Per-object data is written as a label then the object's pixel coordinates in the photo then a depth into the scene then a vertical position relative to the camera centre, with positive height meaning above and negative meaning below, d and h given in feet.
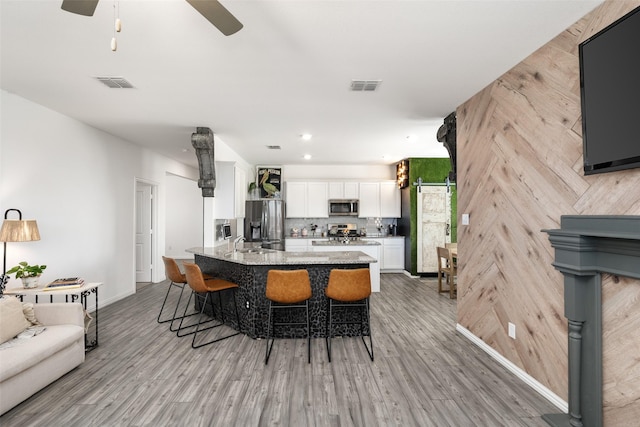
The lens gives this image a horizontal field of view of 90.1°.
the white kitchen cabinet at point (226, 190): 18.44 +1.57
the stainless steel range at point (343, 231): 25.53 -1.17
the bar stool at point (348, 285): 10.56 -2.30
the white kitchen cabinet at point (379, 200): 26.02 +1.35
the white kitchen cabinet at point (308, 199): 25.95 +1.43
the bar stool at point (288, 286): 10.57 -2.33
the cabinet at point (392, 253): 25.38 -2.90
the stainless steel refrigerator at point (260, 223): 22.82 -0.45
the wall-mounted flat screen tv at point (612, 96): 5.73 +2.33
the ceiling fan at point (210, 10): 5.00 +3.40
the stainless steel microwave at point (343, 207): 25.95 +0.78
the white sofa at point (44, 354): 7.60 -3.58
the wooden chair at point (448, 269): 18.10 -3.08
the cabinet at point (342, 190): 25.98 +2.16
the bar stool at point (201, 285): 11.85 -2.66
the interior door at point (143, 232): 21.39 -1.03
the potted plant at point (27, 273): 10.61 -1.90
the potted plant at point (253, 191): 25.09 +2.03
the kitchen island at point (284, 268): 12.13 -2.73
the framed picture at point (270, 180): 26.08 +3.02
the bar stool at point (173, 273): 13.73 -2.42
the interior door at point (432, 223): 23.88 -0.49
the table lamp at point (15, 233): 10.17 -0.51
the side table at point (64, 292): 10.25 -2.44
